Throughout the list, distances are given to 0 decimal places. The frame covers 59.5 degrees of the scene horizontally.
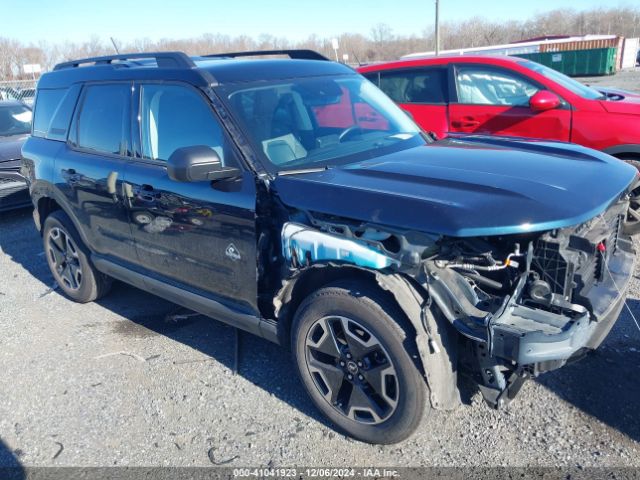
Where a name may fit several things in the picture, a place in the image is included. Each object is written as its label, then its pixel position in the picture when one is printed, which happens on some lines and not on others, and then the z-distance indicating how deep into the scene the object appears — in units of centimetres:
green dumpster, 3503
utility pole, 2560
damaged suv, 248
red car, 565
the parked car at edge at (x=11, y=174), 796
